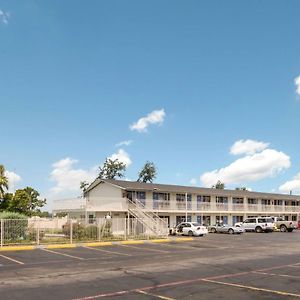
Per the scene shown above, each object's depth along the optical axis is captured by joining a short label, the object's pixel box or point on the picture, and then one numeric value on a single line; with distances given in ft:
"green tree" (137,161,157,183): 190.29
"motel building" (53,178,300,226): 103.33
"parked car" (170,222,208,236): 99.89
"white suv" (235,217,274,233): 121.36
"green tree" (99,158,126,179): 180.66
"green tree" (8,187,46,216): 106.82
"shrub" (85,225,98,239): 72.25
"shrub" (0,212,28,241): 62.43
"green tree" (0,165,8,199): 101.11
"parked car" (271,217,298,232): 126.11
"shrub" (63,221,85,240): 71.49
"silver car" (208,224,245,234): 113.88
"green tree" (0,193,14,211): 104.42
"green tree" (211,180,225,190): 265.40
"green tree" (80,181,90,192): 172.62
